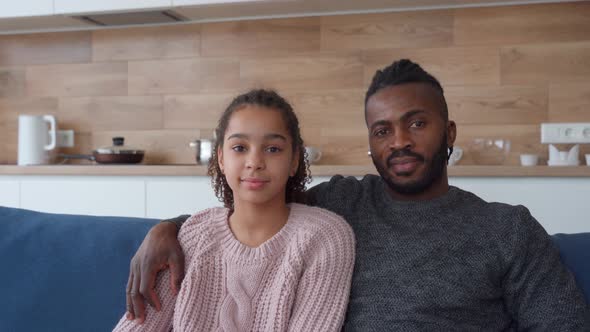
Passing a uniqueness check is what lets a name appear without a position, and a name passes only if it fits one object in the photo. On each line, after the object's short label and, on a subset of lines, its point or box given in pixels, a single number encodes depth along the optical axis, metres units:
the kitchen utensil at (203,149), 2.88
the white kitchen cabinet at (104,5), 2.72
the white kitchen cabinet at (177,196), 2.57
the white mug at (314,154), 2.77
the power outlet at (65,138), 3.20
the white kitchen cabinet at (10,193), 2.80
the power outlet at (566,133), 2.64
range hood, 2.91
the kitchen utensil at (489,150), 2.74
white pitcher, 3.04
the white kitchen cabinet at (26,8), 2.87
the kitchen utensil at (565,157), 2.55
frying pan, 2.81
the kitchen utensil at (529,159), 2.57
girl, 1.12
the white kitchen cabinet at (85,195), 2.66
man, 1.12
